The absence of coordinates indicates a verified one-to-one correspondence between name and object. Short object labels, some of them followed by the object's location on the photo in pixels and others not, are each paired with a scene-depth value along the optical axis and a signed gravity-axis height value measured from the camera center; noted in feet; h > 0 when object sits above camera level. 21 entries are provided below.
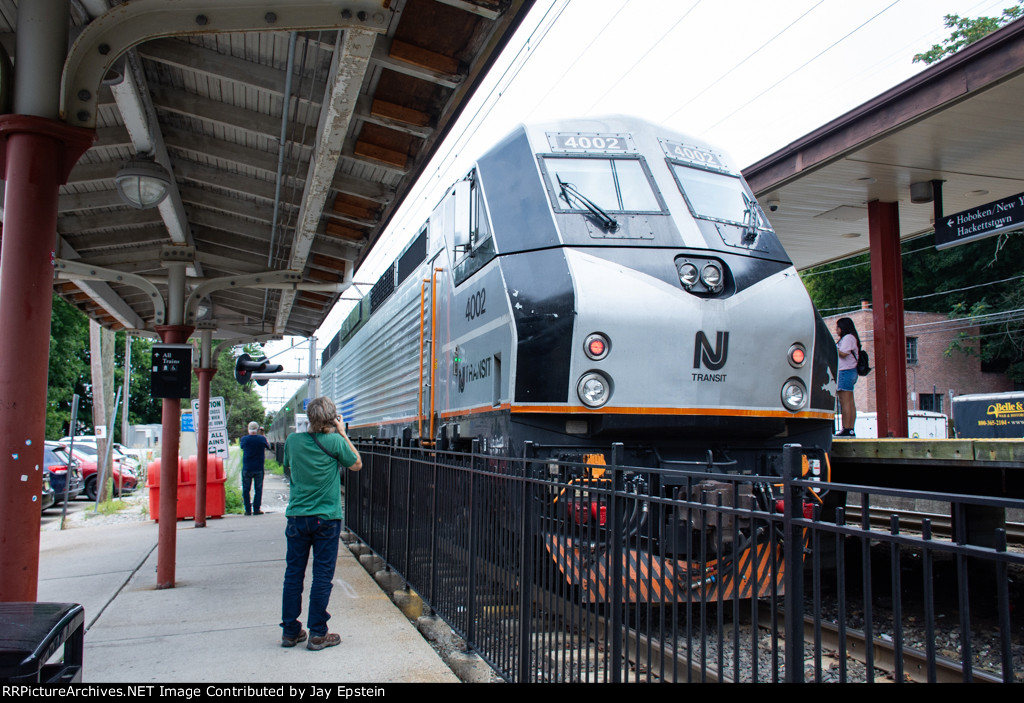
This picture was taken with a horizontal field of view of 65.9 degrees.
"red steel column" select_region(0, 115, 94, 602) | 11.94 +1.38
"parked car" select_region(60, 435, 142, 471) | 85.22 -4.56
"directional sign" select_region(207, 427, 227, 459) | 51.93 -1.88
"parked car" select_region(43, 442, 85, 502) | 61.16 -4.17
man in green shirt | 18.12 -2.34
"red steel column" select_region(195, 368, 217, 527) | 40.29 -1.33
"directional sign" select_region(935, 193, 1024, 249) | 31.37 +7.52
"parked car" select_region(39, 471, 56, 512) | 54.11 -5.64
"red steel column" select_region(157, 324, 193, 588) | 25.85 -2.18
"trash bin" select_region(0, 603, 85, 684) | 7.25 -2.26
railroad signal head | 60.34 +3.40
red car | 73.20 -5.28
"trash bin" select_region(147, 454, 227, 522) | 45.32 -4.47
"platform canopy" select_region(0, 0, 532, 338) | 13.53 +7.11
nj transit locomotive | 18.67 +2.36
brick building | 129.59 +5.94
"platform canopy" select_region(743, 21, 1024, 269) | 26.48 +10.29
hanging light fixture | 21.16 +6.23
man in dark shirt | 48.67 -3.19
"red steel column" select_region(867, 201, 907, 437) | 36.47 +3.62
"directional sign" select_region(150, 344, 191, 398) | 25.90 +1.40
